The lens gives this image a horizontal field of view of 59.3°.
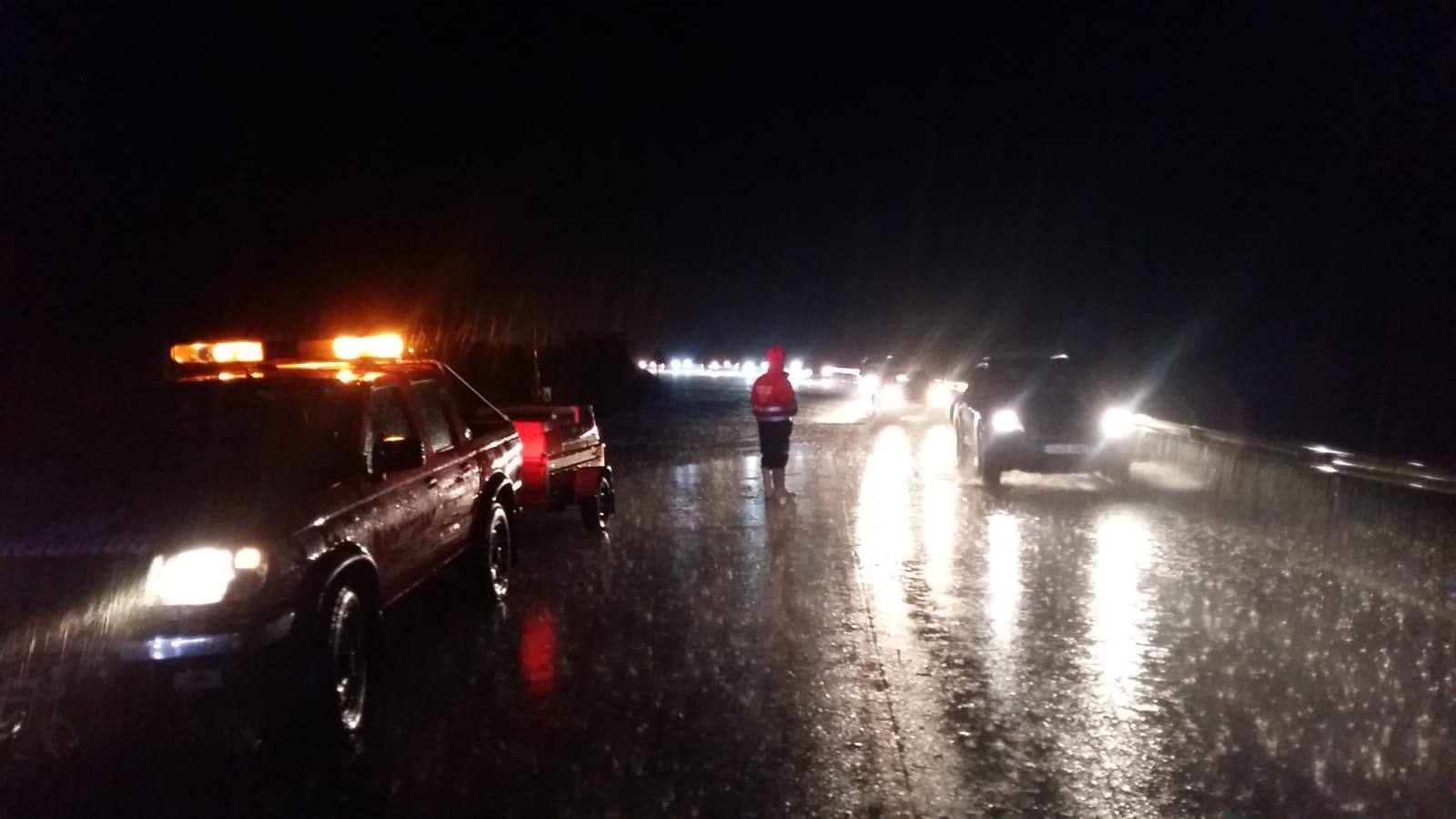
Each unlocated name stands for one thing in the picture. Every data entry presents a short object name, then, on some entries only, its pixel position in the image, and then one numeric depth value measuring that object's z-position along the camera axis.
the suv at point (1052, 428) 16.45
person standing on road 16.06
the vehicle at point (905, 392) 35.69
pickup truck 5.75
